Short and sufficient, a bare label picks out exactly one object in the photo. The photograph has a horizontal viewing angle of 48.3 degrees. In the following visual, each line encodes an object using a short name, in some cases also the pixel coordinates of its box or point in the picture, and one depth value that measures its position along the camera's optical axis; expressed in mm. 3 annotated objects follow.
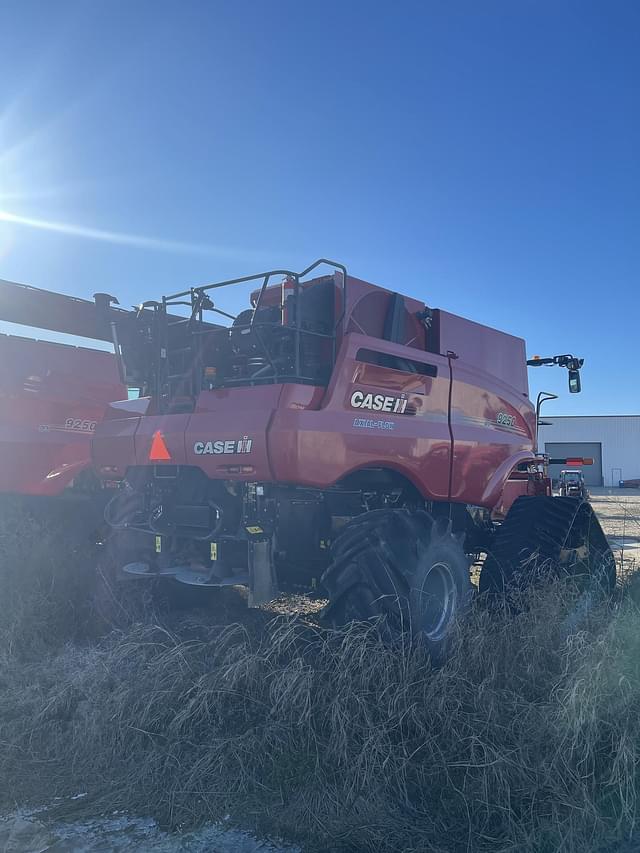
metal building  47094
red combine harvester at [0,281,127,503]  8828
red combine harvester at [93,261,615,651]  4551
